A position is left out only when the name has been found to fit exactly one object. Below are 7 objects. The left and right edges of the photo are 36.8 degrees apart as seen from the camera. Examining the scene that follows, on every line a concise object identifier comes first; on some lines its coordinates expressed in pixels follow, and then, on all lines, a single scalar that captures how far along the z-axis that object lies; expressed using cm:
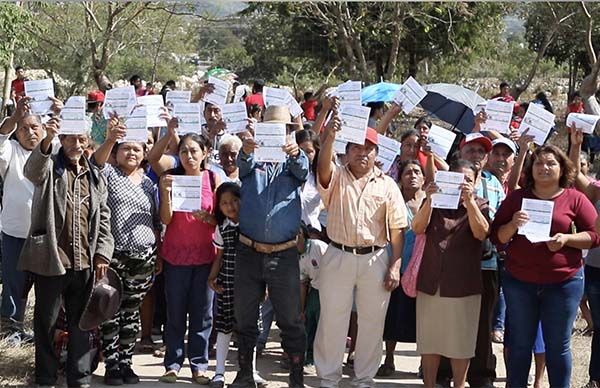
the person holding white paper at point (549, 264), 612
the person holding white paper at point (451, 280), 645
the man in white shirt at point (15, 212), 710
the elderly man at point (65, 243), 630
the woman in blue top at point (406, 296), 712
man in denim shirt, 653
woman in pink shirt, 690
